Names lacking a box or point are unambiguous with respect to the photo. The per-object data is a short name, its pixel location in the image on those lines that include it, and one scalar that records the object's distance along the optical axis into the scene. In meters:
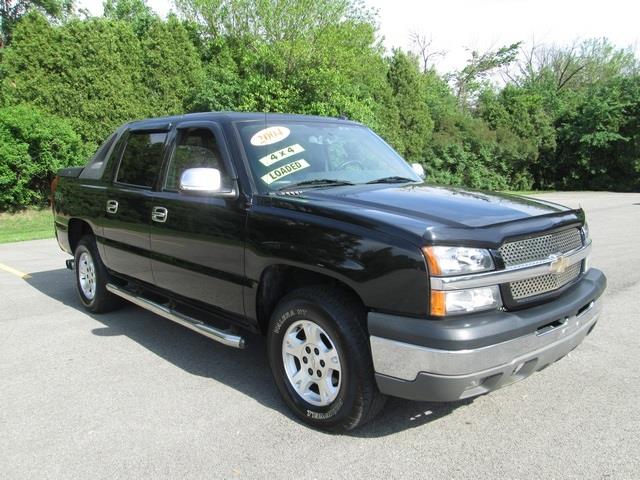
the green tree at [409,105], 25.50
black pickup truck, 2.80
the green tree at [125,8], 33.41
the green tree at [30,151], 14.59
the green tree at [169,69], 18.36
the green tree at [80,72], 15.95
